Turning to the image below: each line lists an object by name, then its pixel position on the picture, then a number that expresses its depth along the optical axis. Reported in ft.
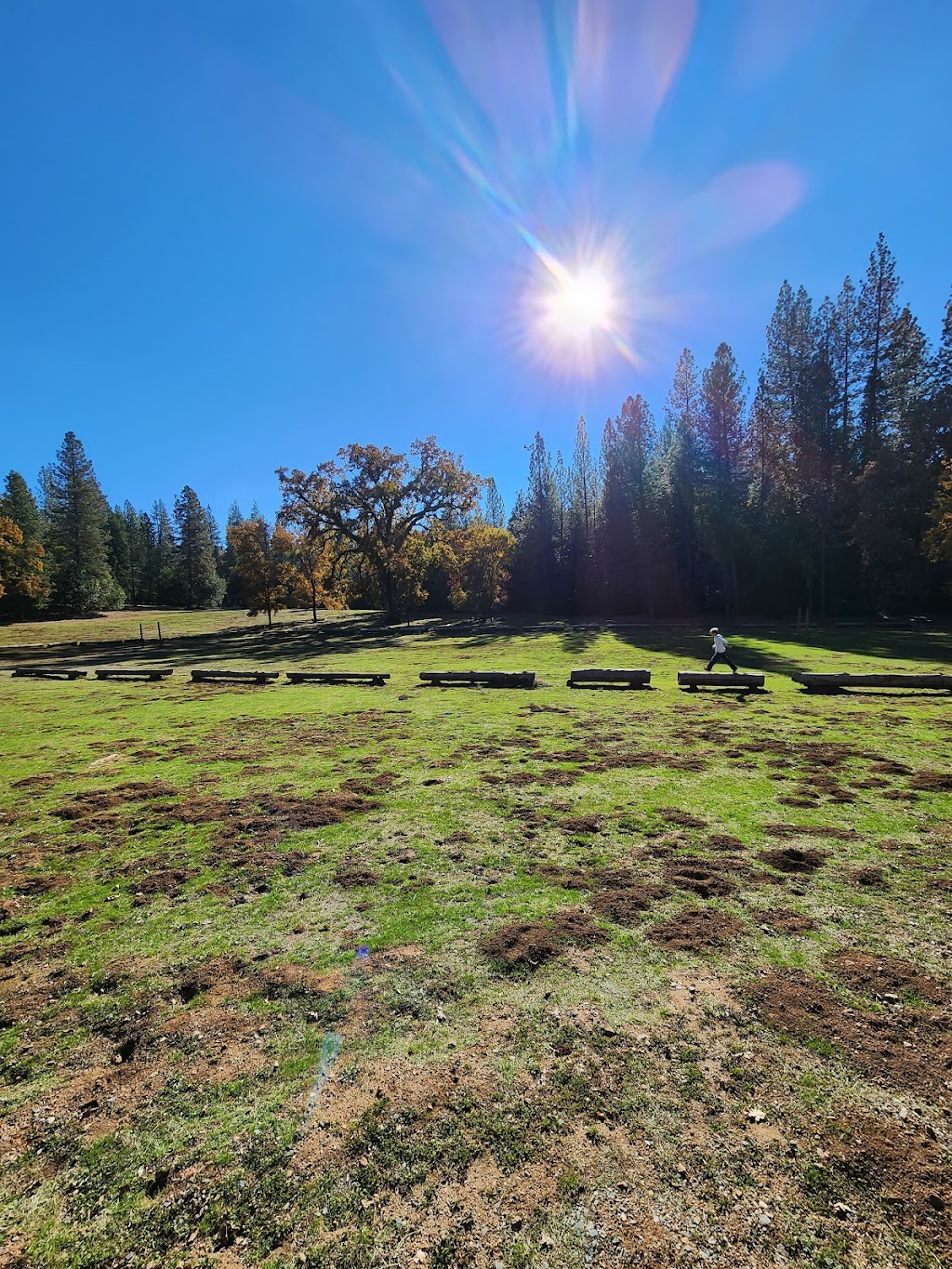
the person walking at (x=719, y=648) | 56.90
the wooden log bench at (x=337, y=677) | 64.64
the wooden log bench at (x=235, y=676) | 70.03
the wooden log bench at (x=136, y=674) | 75.71
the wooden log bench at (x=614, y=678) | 54.75
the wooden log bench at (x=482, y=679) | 58.34
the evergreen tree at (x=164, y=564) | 272.92
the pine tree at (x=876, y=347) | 130.21
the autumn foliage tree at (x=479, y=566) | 142.00
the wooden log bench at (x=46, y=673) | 83.25
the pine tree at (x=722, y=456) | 136.26
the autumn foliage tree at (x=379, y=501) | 134.82
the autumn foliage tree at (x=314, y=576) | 158.20
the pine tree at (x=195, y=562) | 267.80
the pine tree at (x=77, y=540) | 208.95
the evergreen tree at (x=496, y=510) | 306.90
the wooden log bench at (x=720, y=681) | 50.96
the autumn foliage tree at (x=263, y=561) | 154.81
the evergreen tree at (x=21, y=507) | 211.82
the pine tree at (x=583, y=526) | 181.37
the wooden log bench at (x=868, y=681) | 46.73
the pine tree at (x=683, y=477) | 144.15
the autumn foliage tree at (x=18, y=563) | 169.78
